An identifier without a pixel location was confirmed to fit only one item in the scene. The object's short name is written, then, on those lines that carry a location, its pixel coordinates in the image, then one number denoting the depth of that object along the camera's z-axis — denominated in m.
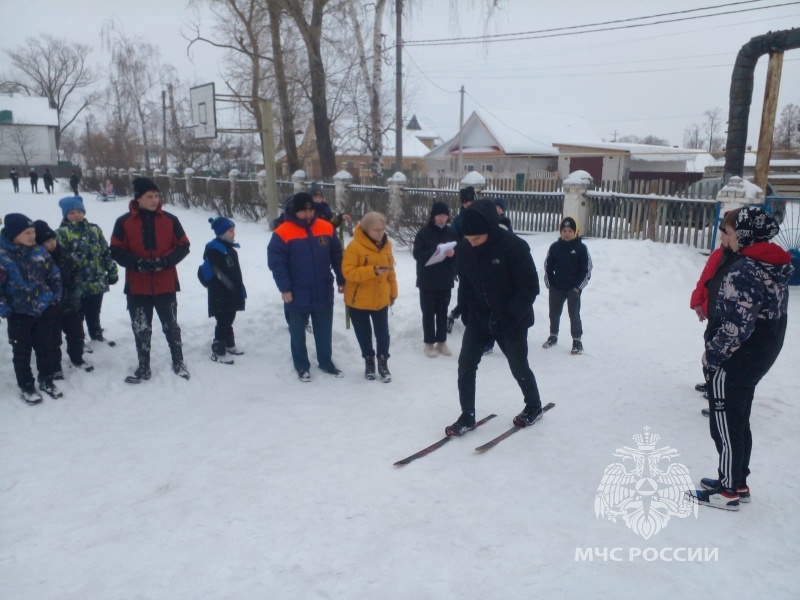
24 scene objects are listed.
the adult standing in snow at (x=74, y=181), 30.53
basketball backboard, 16.95
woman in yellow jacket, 5.20
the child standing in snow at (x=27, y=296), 4.54
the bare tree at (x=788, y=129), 53.16
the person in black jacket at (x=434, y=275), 5.97
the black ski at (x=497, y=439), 3.92
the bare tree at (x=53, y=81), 58.97
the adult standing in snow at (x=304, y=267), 5.14
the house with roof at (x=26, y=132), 54.28
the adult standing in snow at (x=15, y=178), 32.06
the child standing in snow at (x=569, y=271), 5.95
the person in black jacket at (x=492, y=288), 3.81
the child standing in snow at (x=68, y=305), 4.93
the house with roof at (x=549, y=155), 35.75
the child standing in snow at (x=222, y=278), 5.59
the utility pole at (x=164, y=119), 42.57
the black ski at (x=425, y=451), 3.78
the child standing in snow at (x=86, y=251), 5.29
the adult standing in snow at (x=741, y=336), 2.88
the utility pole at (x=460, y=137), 35.02
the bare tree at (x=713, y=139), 85.94
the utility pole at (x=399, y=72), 18.66
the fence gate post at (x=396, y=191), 13.82
